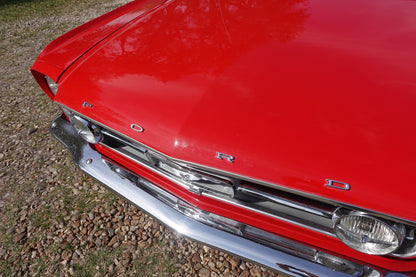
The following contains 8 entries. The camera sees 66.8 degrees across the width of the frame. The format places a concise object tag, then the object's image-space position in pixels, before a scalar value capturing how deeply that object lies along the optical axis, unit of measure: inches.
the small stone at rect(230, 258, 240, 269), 76.0
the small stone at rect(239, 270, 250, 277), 74.1
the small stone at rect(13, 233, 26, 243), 87.3
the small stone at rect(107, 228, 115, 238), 86.2
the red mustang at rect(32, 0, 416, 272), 46.4
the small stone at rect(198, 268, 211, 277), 75.5
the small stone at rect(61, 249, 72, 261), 81.8
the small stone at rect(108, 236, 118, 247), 83.9
